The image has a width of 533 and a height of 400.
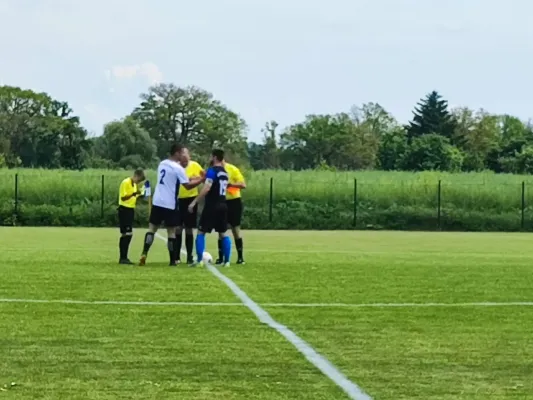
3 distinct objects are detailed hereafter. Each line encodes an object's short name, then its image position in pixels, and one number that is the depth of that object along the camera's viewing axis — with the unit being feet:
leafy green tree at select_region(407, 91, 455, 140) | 385.70
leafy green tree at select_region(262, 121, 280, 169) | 408.26
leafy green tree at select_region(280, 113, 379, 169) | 400.67
